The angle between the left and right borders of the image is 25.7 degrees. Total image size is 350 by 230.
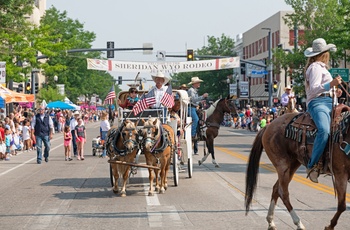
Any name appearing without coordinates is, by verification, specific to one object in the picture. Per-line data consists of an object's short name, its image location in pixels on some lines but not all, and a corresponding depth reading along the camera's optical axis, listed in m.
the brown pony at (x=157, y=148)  15.37
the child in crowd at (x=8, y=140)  30.58
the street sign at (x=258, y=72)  64.50
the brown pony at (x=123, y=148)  15.31
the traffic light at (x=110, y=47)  49.19
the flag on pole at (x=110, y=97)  19.39
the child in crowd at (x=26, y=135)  35.22
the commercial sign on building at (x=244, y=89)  81.38
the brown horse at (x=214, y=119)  22.98
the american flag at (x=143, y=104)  16.78
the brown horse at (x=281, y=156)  9.80
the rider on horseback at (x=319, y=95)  10.08
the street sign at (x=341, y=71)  33.89
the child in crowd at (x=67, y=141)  28.84
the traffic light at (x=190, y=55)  48.38
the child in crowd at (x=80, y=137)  28.89
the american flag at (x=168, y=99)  16.86
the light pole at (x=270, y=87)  62.05
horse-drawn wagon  15.34
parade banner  27.58
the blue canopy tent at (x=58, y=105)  60.53
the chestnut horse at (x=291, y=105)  19.36
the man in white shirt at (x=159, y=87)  17.19
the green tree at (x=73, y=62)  97.51
